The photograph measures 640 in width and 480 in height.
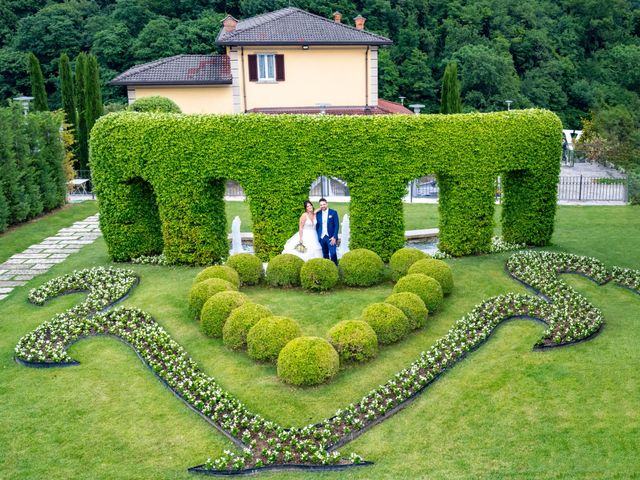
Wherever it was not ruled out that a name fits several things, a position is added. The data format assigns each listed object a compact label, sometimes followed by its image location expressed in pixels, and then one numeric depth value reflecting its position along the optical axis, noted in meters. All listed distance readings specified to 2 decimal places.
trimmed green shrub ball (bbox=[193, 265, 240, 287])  14.49
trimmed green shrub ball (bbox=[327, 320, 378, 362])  11.20
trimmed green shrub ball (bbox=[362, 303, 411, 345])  11.92
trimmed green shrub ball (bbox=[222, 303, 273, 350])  11.96
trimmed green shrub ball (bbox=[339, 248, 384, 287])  15.06
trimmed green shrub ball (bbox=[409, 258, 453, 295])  14.27
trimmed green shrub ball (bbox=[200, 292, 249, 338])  12.54
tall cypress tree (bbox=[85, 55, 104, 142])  31.86
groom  15.76
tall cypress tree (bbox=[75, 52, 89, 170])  32.53
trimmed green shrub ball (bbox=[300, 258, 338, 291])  14.70
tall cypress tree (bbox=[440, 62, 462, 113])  40.00
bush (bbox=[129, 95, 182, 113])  24.84
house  35.78
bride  16.03
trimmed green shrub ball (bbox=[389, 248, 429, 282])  15.27
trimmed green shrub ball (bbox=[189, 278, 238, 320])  13.45
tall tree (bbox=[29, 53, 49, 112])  33.66
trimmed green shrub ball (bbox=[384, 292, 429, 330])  12.55
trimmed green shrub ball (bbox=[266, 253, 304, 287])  15.10
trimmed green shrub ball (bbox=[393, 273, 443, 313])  13.30
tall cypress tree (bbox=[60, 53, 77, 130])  33.38
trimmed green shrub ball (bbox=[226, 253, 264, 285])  15.34
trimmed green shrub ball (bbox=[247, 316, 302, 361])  11.25
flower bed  8.88
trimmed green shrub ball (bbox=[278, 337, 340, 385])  10.38
